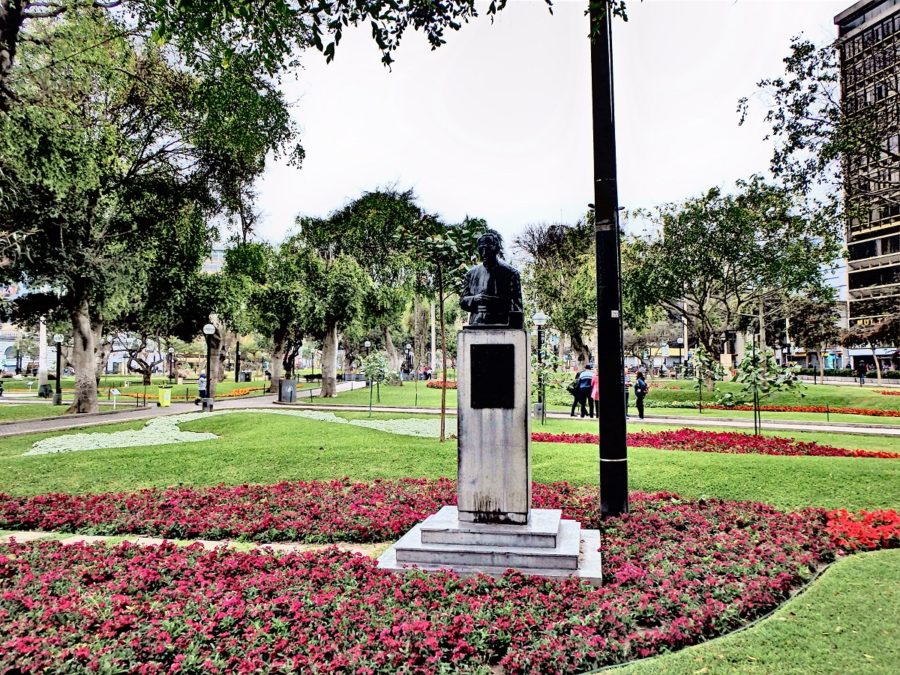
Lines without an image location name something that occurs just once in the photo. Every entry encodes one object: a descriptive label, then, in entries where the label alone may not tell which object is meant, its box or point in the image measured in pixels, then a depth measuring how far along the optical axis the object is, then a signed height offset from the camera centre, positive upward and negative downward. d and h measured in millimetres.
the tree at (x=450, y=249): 12977 +2515
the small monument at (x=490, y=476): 5531 -1047
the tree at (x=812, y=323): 50750 +3311
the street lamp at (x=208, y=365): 25719 +48
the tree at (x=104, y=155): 16422 +6972
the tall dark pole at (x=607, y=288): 6461 +813
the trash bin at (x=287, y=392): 31567 -1350
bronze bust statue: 6035 +709
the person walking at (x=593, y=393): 20917 -1014
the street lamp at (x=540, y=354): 18844 +304
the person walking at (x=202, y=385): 31094 -943
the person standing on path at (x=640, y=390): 20625 -904
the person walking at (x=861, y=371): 41231 -645
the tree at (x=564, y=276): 40219 +6271
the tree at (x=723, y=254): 28156 +5227
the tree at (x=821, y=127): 13617 +5381
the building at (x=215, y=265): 108400 +18750
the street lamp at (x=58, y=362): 30594 +305
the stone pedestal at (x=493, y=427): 5707 -586
